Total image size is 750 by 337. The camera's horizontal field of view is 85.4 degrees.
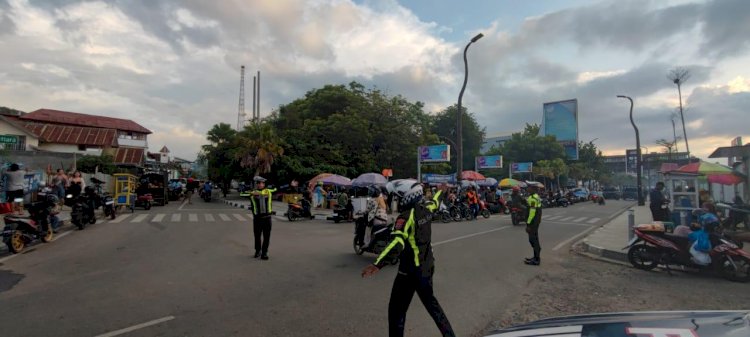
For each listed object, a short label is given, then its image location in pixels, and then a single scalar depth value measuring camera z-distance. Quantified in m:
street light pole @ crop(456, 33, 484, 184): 18.30
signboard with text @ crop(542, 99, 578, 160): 53.56
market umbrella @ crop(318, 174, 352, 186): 25.05
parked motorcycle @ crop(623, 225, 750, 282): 7.02
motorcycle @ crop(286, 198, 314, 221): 18.01
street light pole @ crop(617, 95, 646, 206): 26.28
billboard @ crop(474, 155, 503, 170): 42.72
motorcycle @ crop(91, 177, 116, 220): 15.12
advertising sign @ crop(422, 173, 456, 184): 30.23
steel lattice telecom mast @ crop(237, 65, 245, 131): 66.79
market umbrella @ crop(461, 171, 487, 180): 29.48
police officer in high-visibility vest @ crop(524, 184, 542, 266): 8.45
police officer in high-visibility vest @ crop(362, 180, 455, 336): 3.80
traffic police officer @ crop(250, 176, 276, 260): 8.71
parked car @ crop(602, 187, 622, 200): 52.17
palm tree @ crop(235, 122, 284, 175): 31.62
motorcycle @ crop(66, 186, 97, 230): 12.28
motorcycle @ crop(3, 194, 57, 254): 8.69
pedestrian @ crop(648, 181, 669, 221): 12.42
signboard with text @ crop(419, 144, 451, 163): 29.25
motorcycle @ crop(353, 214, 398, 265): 8.54
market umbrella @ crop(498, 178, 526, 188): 30.76
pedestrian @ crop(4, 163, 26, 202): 11.34
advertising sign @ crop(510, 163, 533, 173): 45.84
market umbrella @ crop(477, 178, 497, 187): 32.75
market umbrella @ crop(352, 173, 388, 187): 22.39
